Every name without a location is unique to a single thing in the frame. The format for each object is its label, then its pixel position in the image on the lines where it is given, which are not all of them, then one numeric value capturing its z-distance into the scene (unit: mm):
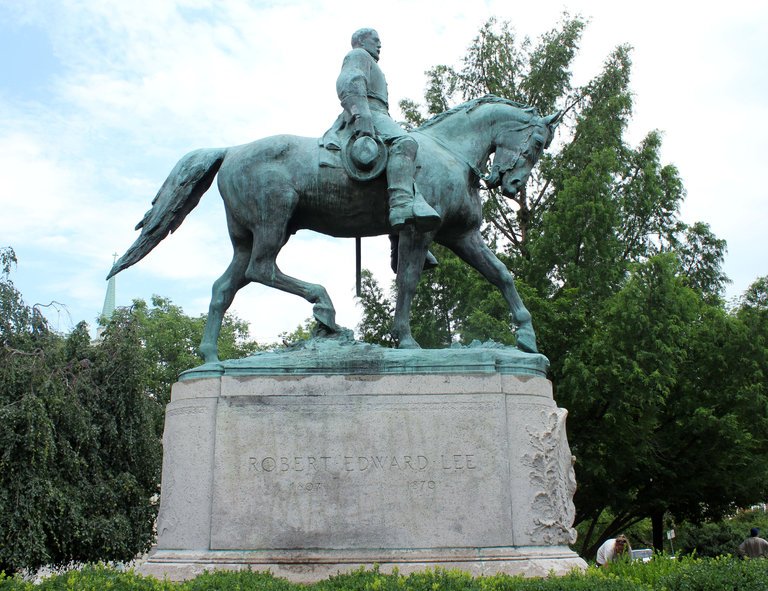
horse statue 8844
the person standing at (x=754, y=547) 17375
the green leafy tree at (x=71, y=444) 17828
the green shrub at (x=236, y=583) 6126
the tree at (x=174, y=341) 35500
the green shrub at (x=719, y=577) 7633
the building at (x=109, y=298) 82250
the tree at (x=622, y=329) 19406
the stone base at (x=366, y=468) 7547
